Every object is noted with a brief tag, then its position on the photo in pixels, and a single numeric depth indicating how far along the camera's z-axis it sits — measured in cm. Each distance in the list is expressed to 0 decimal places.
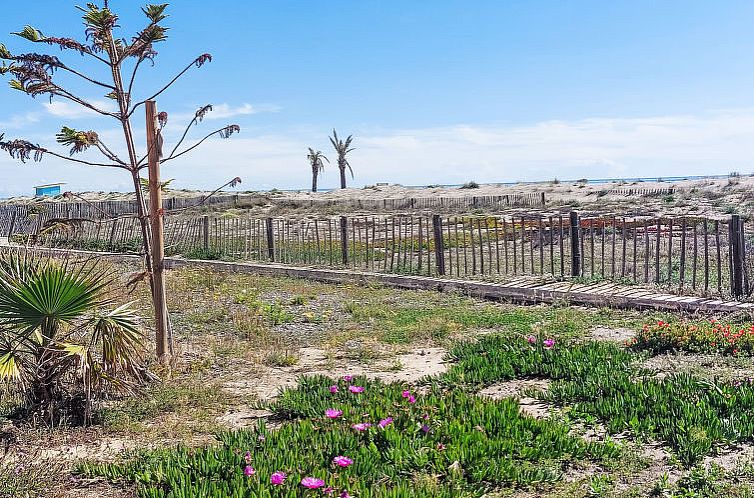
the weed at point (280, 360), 730
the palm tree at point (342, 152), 7656
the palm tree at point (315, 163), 7512
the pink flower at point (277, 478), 379
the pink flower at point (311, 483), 374
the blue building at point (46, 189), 7100
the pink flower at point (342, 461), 407
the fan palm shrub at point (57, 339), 512
